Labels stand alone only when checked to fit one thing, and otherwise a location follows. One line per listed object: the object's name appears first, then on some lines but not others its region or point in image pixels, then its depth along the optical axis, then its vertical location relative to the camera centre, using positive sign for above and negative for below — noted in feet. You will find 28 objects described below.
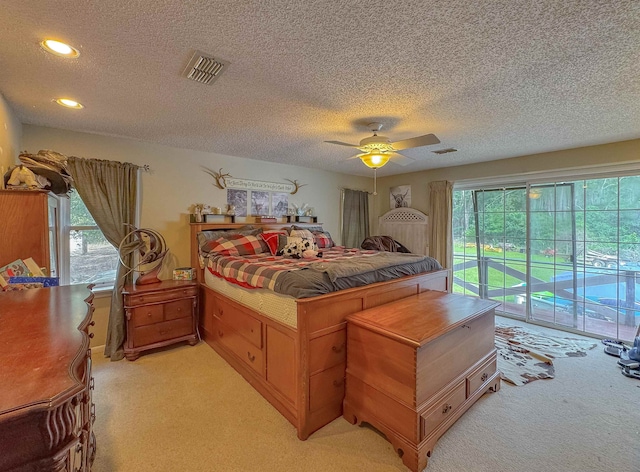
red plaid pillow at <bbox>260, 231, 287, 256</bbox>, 11.63 -0.20
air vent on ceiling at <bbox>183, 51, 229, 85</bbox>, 5.48 +3.43
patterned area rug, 8.68 -4.29
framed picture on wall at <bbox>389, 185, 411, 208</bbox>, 17.74 +2.40
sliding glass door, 11.37 -0.85
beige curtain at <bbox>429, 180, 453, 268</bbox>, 15.58 +0.68
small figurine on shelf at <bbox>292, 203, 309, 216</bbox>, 15.69 +1.39
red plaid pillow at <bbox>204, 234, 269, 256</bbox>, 10.81 -0.44
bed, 6.24 -2.70
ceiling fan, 8.02 +2.57
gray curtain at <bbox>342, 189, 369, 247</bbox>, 17.89 +1.07
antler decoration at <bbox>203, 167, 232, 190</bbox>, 12.78 +2.62
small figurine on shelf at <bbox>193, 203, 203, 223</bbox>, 12.08 +0.97
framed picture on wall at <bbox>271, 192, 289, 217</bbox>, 14.87 +1.64
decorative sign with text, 13.40 +2.49
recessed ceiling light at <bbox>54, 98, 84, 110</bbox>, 7.37 +3.53
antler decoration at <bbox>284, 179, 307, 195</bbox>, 15.62 +2.73
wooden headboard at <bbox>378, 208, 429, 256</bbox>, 16.75 +0.36
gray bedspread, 6.44 -1.06
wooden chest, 5.52 -2.98
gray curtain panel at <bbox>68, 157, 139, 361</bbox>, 9.69 +1.13
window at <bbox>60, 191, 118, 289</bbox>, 10.00 -0.53
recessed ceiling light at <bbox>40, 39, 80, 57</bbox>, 4.99 +3.42
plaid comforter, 7.37 -0.92
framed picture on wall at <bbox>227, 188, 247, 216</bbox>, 13.38 +1.66
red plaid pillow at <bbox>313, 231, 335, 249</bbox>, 13.72 -0.30
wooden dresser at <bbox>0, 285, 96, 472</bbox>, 2.08 -1.21
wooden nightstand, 9.64 -2.86
